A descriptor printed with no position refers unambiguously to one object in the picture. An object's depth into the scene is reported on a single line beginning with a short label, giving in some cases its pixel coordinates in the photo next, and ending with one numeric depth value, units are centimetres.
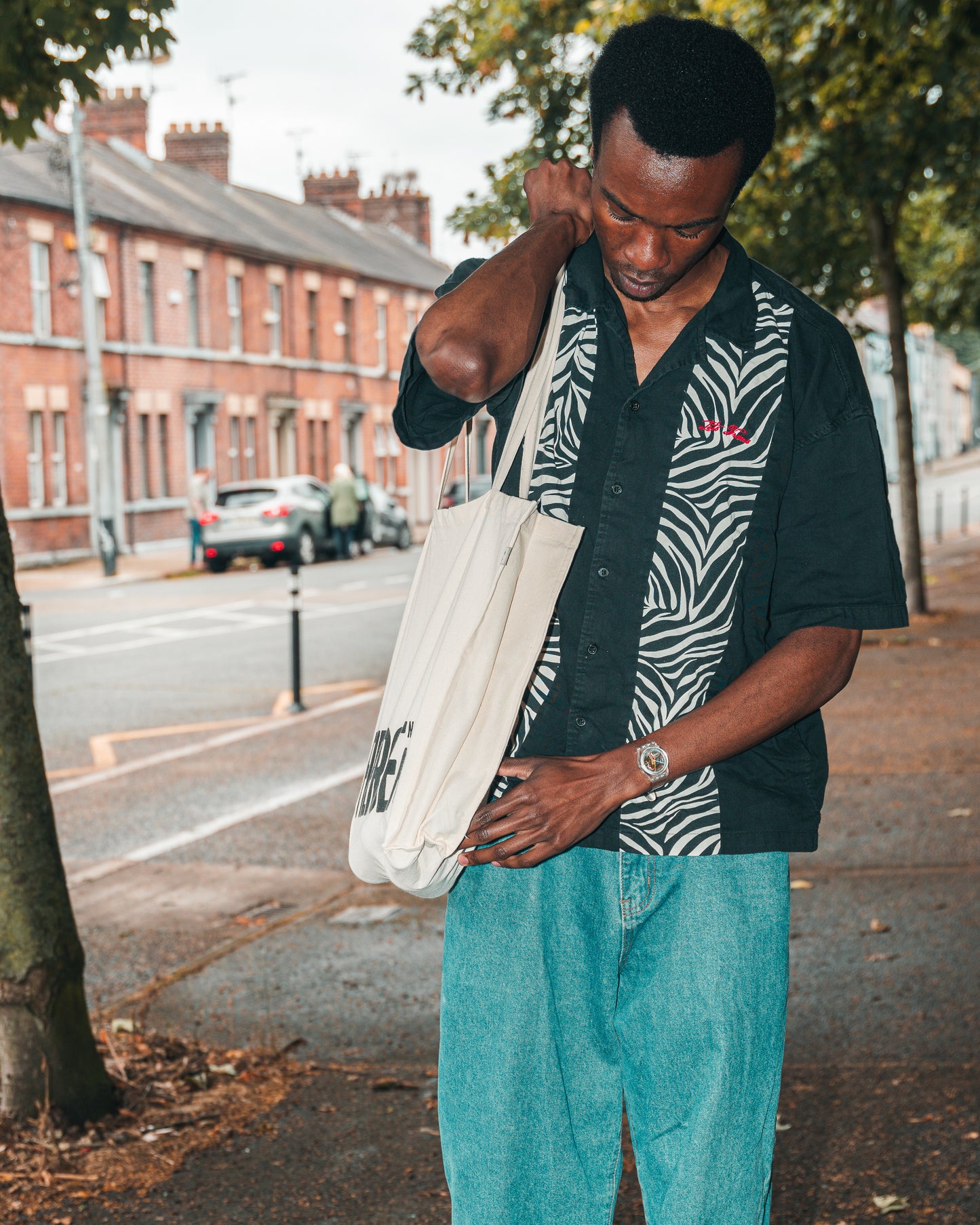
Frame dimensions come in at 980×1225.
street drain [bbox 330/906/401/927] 579
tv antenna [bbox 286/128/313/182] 4603
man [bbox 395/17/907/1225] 192
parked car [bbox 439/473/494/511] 3478
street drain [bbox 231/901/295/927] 590
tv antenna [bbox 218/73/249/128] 3869
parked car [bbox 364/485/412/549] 3161
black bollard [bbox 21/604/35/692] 694
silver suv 2733
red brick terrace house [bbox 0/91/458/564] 3023
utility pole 2672
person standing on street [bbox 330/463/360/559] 2898
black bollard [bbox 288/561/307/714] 1099
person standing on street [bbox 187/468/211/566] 2847
